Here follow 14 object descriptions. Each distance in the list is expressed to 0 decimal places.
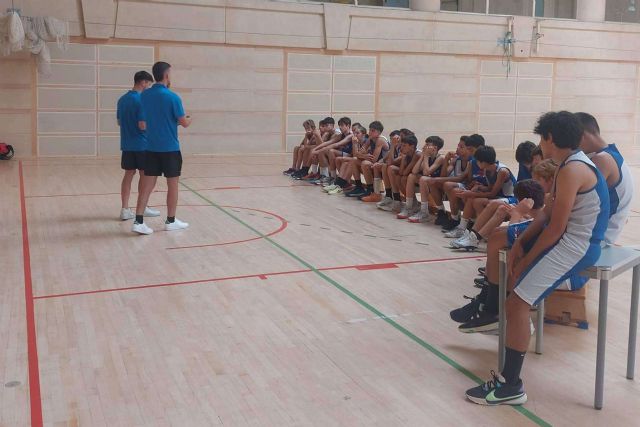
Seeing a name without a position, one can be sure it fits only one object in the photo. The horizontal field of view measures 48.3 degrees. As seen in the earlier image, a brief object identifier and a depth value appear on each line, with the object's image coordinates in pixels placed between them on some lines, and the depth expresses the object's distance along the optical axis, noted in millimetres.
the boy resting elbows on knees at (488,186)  6844
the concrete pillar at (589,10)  18344
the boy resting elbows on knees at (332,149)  10633
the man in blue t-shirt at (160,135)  6969
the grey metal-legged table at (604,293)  3319
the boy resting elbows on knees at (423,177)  8133
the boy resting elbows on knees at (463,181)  7367
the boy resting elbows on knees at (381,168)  9062
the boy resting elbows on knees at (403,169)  8484
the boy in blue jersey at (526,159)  6188
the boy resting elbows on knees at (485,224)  6293
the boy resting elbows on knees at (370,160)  9523
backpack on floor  13398
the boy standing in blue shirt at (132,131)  7543
